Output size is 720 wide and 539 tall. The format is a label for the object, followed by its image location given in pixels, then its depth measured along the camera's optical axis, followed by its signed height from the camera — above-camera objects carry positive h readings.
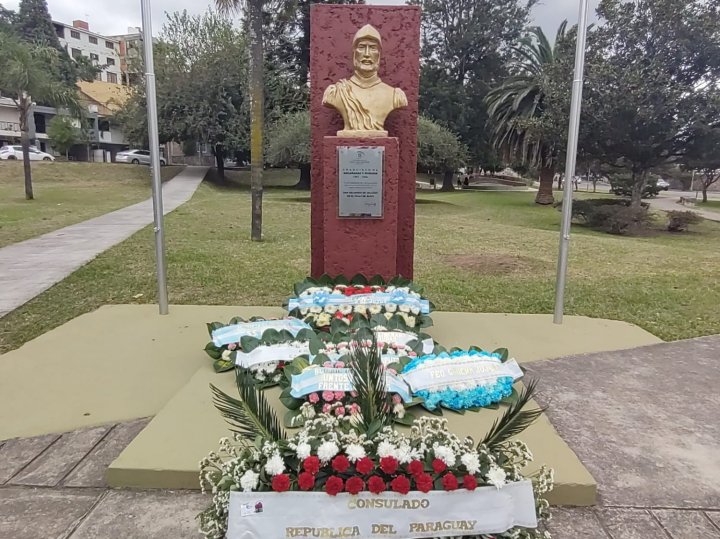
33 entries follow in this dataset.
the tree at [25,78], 15.37 +2.36
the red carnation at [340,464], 1.78 -0.95
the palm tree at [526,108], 21.17 +2.53
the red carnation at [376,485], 1.77 -1.01
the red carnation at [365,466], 1.79 -0.96
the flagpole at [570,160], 4.57 +0.12
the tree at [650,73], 12.91 +2.46
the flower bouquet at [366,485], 1.79 -1.04
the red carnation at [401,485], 1.78 -1.02
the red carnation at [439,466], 1.83 -0.98
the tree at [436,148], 20.30 +0.84
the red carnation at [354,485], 1.77 -1.01
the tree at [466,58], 28.80 +6.15
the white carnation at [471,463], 1.83 -0.97
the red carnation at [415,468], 1.80 -0.97
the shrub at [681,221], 14.77 -1.20
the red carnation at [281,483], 1.78 -1.02
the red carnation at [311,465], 1.79 -0.96
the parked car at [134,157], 34.66 +0.39
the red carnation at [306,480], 1.76 -1.00
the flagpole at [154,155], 4.67 +0.08
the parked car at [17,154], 30.22 +0.36
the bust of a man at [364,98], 4.26 +0.55
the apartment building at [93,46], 57.51 +12.75
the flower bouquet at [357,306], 3.81 -0.97
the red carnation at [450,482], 1.79 -1.01
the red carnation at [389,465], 1.78 -0.95
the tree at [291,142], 20.31 +0.92
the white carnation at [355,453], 1.81 -0.93
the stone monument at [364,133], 4.25 +0.28
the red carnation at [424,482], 1.78 -1.01
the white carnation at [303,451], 1.82 -0.93
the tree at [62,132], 32.78 +1.77
